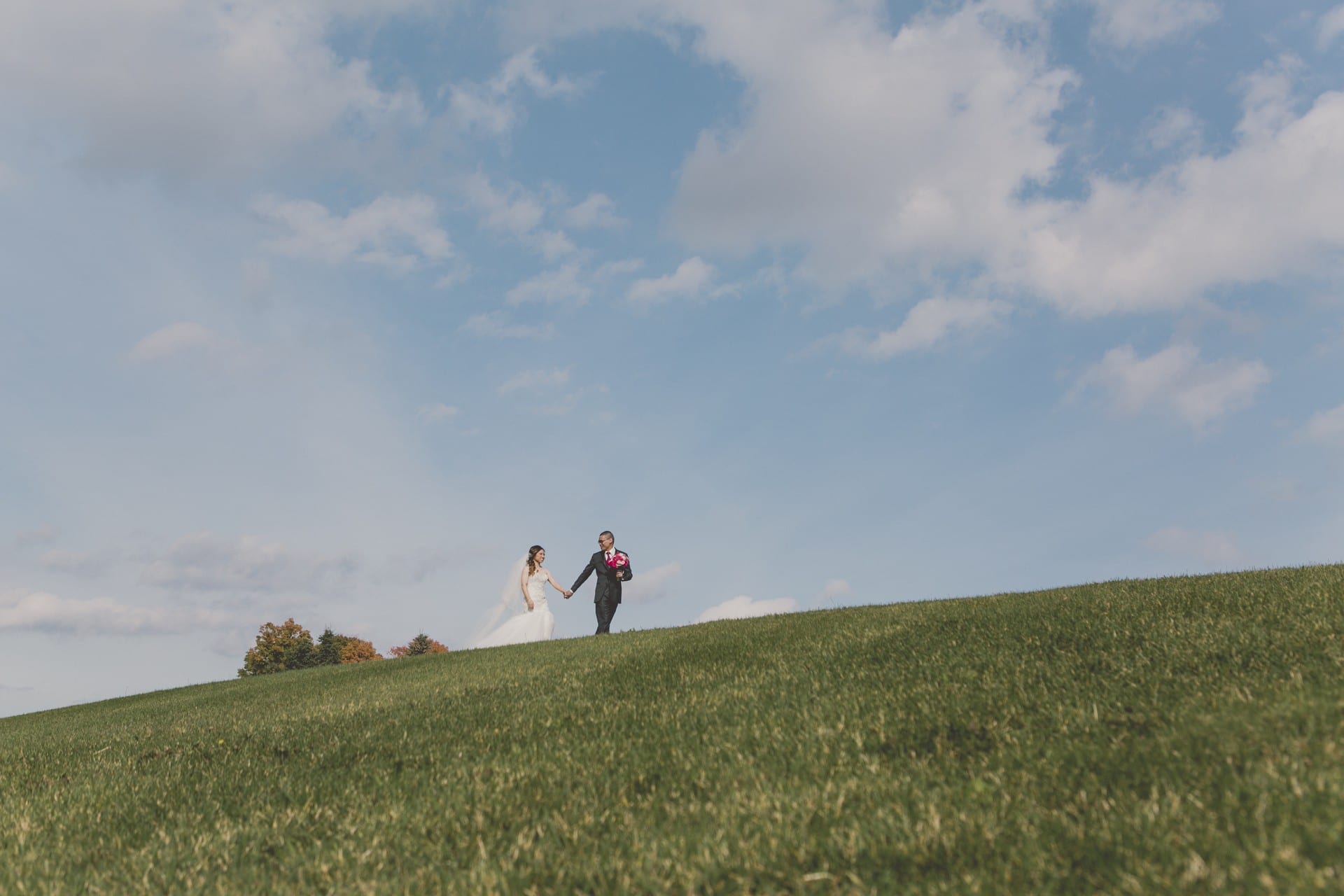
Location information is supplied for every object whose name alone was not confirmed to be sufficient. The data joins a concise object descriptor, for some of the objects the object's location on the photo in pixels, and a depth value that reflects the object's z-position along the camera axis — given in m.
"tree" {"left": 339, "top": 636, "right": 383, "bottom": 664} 58.75
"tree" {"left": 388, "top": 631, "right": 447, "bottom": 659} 59.72
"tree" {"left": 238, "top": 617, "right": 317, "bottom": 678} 54.66
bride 26.28
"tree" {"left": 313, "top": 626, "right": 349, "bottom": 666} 57.34
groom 26.27
